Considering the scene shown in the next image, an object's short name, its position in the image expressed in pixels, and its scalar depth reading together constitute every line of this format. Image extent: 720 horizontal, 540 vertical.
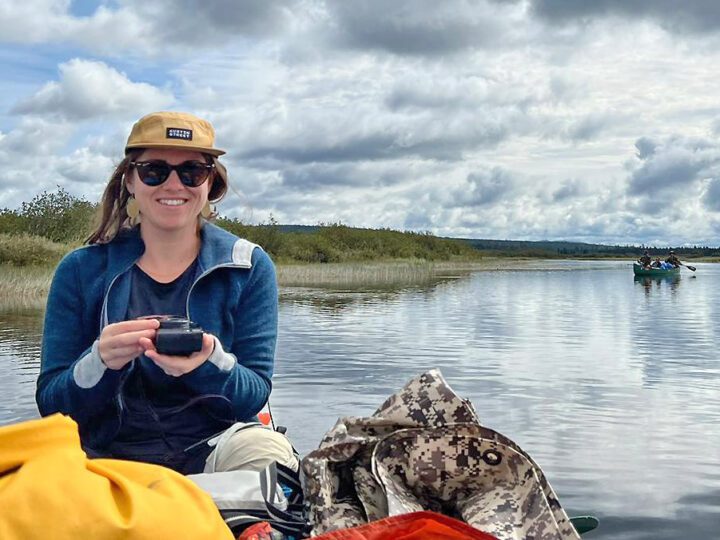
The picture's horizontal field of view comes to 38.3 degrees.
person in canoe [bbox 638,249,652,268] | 54.11
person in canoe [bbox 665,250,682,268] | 55.32
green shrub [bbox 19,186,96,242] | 45.62
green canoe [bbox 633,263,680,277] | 55.03
